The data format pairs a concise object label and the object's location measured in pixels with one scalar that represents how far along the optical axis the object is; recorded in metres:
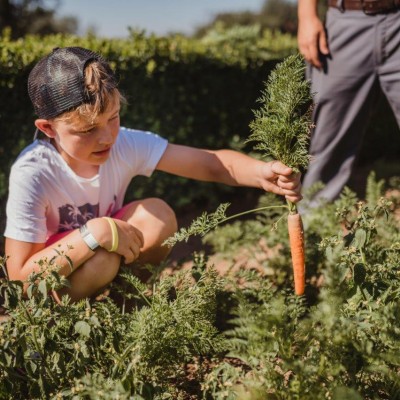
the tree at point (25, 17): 11.25
